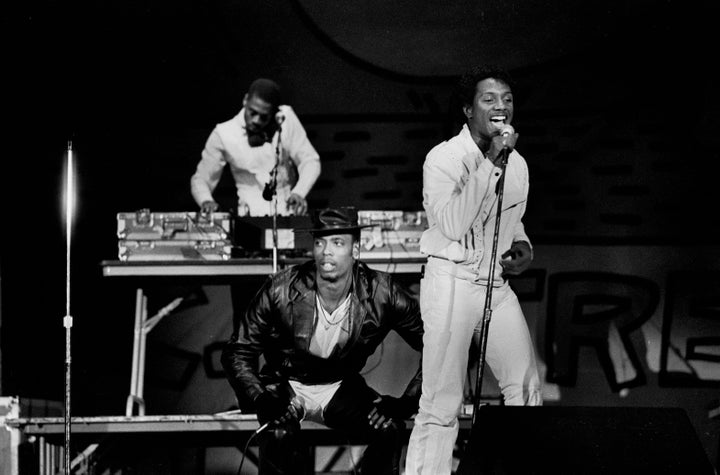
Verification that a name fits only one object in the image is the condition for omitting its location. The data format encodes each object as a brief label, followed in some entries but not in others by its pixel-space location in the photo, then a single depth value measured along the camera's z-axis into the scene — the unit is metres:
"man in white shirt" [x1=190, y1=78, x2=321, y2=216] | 12.12
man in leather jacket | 8.92
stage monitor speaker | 5.85
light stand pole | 8.44
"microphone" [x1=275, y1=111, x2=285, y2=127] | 10.97
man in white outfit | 8.37
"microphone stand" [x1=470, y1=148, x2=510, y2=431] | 7.48
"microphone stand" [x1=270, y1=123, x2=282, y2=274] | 10.56
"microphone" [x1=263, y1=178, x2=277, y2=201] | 10.98
